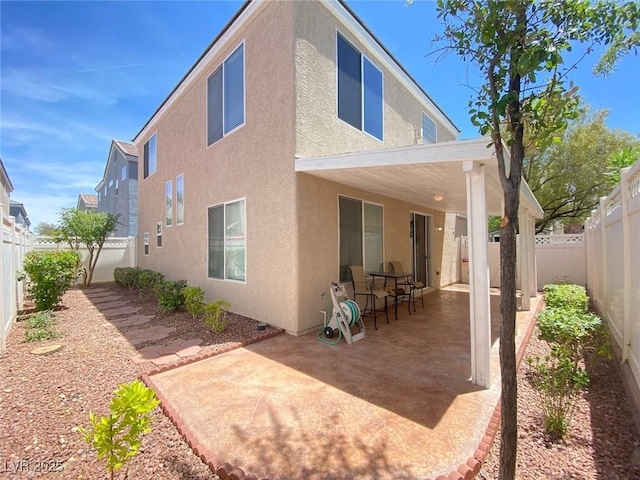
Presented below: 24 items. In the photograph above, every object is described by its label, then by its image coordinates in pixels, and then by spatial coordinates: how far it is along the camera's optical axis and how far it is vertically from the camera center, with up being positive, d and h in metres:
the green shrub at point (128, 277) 11.60 -1.28
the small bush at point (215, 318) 5.87 -1.46
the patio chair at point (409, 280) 7.38 -0.95
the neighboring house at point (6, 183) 14.62 +3.53
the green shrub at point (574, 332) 3.47 -1.07
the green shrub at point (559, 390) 2.73 -1.46
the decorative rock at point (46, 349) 4.78 -1.70
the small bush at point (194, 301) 6.91 -1.31
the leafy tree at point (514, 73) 1.72 +1.04
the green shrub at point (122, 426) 1.89 -1.18
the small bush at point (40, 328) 5.44 -1.64
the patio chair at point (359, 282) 6.59 -0.85
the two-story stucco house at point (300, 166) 5.44 +1.35
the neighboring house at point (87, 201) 28.92 +4.48
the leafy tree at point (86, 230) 12.80 +0.70
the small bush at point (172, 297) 7.55 -1.34
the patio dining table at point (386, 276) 6.70 -0.71
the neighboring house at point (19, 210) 23.08 +3.05
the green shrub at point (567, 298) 5.40 -1.05
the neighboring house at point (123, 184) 17.69 +4.00
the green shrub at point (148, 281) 9.73 -1.21
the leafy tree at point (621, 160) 7.32 +2.12
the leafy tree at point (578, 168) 13.68 +3.65
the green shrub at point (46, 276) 7.37 -0.74
